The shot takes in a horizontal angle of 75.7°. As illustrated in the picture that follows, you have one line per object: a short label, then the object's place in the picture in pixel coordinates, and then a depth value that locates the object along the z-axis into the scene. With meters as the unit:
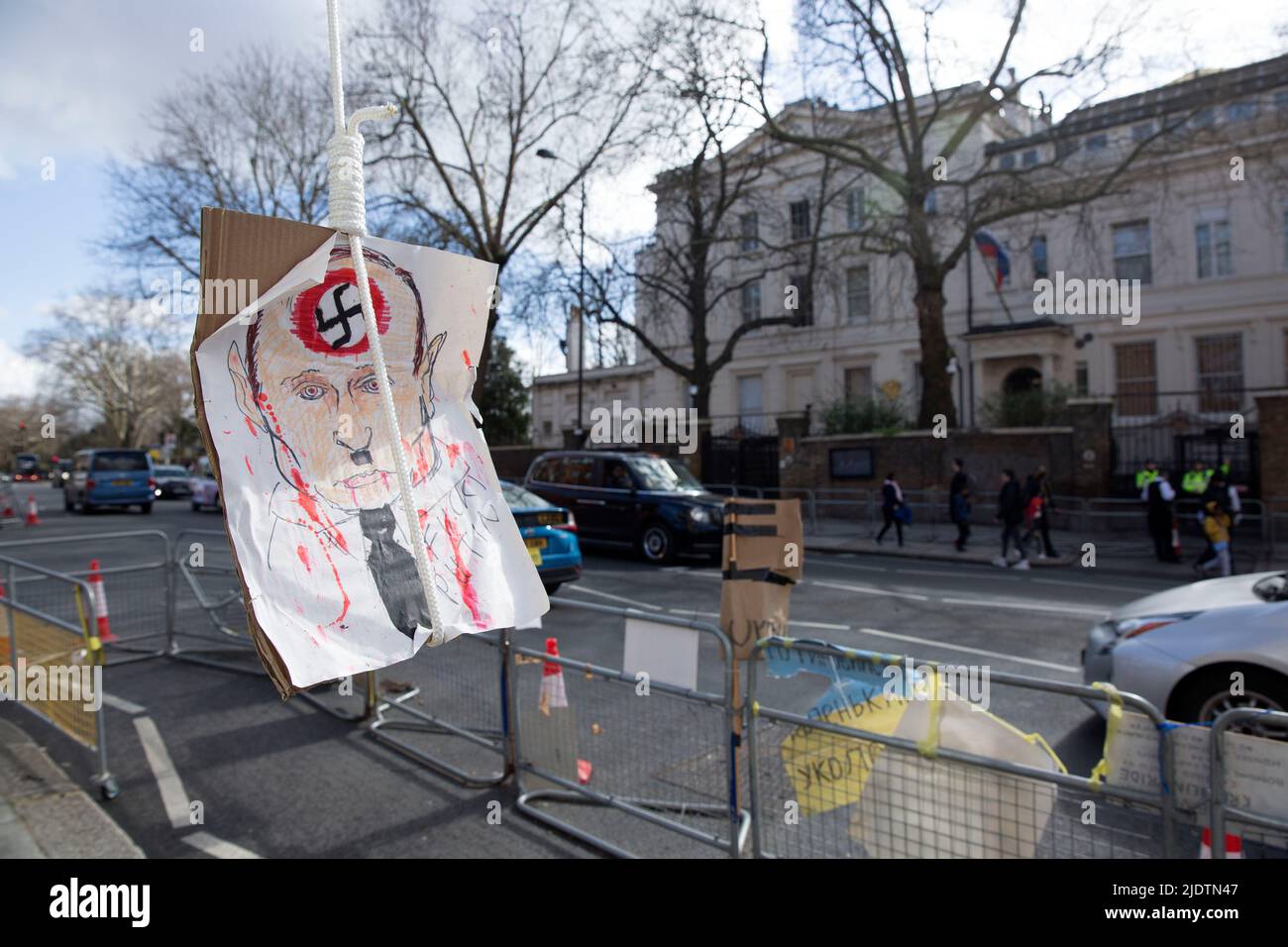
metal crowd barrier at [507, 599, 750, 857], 4.17
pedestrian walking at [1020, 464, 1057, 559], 15.30
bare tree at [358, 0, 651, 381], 22.55
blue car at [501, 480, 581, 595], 9.94
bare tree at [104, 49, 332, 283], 24.41
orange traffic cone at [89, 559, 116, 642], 7.35
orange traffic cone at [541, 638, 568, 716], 4.75
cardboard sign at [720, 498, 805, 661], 4.88
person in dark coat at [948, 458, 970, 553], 17.05
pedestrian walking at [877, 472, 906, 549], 18.11
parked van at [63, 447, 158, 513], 27.64
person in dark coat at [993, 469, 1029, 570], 15.27
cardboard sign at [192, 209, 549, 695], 1.19
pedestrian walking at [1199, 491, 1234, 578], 13.33
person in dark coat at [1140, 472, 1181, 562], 15.14
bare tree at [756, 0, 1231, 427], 19.47
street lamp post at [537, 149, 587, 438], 25.94
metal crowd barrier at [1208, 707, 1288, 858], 2.52
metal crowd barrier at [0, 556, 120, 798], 4.89
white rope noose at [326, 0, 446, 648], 1.16
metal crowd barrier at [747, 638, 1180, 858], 2.93
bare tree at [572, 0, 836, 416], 20.84
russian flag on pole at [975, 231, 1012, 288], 28.09
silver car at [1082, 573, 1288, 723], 4.73
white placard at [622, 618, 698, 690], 4.08
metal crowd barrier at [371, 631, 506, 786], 5.20
